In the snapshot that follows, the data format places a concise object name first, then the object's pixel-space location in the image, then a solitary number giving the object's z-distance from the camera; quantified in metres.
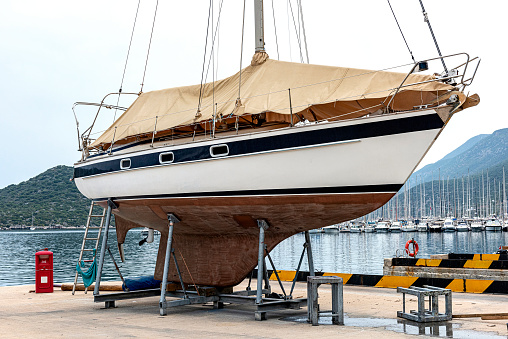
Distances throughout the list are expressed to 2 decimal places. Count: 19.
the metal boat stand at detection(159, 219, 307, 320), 9.79
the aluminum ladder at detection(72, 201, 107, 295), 13.94
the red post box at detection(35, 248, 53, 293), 14.82
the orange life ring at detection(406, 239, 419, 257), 19.53
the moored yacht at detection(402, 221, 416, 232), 105.88
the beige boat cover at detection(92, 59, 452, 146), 9.32
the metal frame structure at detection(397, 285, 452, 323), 8.80
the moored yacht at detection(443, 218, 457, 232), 102.81
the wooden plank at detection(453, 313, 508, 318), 8.68
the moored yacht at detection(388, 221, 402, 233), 107.50
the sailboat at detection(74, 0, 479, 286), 8.86
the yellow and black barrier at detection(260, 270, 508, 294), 12.13
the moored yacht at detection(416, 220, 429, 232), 105.61
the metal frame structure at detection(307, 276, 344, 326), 9.07
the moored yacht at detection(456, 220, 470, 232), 103.44
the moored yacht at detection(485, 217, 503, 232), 104.69
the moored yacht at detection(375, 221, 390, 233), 108.19
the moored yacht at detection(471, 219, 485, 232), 103.58
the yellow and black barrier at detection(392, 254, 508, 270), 14.59
